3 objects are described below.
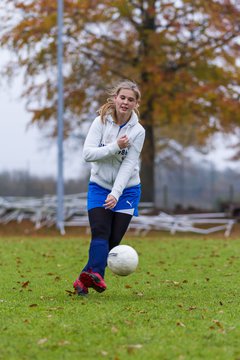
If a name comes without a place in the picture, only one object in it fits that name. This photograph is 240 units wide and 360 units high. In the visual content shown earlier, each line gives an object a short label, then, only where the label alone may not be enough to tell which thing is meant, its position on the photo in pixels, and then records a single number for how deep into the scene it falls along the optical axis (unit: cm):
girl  1377
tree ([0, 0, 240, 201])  4356
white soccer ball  1360
